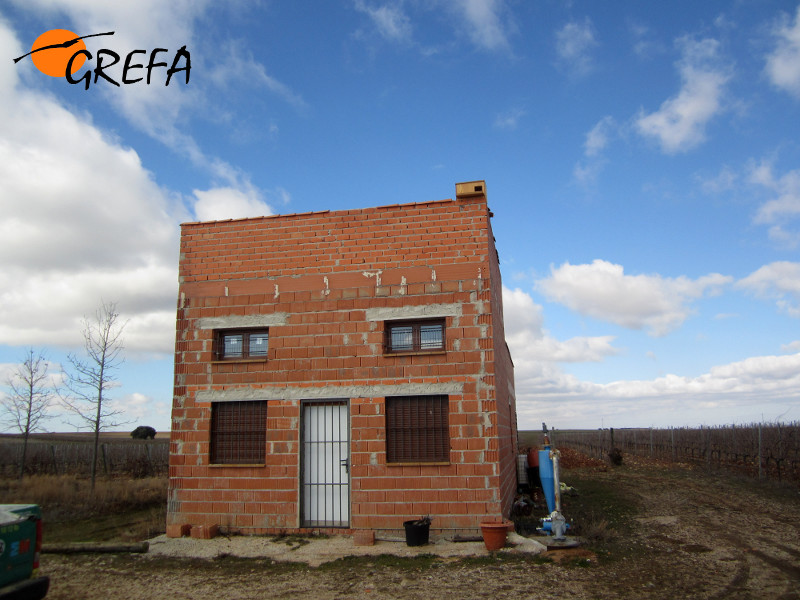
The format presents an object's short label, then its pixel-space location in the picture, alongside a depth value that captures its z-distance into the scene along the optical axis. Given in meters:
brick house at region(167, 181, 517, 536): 9.72
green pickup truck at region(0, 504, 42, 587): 4.94
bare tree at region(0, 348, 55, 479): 19.28
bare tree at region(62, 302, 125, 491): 17.17
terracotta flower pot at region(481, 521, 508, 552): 8.80
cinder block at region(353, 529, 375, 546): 9.25
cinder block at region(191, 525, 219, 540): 9.94
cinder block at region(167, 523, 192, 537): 10.15
